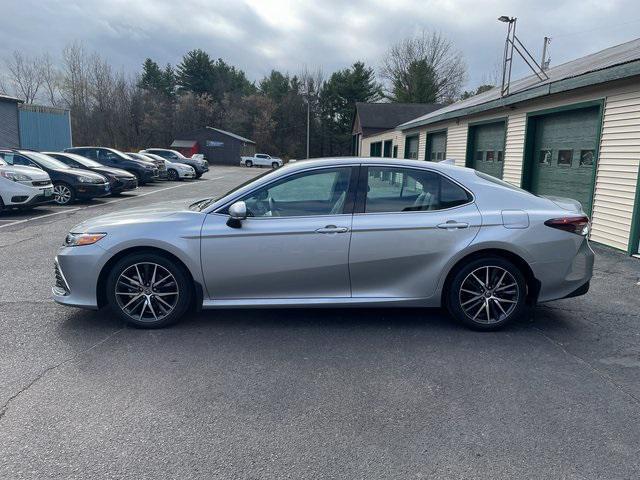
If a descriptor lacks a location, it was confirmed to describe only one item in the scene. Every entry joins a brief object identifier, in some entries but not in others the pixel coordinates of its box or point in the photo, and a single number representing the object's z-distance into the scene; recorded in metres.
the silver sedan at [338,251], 4.25
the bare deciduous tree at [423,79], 55.69
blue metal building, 26.64
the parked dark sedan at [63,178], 13.18
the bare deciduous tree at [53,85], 60.00
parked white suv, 10.82
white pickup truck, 56.56
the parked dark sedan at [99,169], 15.91
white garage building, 7.86
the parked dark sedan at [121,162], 19.84
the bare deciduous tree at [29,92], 58.97
